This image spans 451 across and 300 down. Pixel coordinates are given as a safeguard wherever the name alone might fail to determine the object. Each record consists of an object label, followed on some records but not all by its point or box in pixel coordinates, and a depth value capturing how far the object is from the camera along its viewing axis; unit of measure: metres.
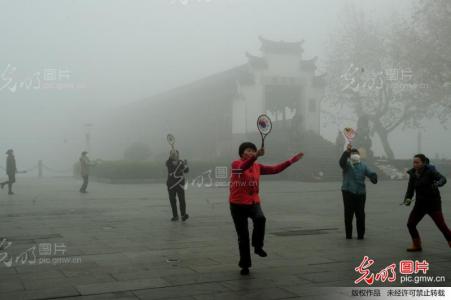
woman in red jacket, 6.10
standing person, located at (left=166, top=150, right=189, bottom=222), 11.34
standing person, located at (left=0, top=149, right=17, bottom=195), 19.81
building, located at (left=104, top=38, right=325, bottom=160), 35.22
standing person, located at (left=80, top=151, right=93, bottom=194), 20.62
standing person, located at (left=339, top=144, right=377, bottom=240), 8.85
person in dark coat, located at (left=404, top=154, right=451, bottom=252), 7.41
